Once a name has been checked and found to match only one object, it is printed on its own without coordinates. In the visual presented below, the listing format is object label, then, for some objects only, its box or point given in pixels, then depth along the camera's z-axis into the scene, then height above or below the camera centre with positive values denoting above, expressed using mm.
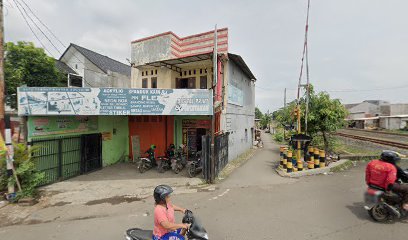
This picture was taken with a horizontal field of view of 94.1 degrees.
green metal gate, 7805 -1617
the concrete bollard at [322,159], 9312 -1936
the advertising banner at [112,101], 7496 +801
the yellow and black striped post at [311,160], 9256 -1980
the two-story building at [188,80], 10805 +2647
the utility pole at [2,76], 6410 +1550
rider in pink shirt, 2717 -1394
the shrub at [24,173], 6453 -1825
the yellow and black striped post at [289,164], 9023 -2090
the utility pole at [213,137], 7819 -691
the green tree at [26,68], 11805 +3558
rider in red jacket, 4484 -1330
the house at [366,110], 49875 +2806
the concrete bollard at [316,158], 9299 -1876
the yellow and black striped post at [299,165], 9095 -2188
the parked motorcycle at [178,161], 9797 -2155
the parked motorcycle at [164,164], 10008 -2340
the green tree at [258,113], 63797 +2443
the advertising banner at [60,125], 7766 -180
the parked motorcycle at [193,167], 8945 -2256
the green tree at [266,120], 50975 +16
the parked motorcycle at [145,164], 10014 -2364
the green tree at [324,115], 11102 +292
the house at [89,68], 16047 +5282
